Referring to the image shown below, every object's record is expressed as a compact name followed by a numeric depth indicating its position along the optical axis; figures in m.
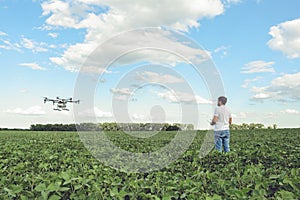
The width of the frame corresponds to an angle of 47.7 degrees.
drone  28.32
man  10.50
